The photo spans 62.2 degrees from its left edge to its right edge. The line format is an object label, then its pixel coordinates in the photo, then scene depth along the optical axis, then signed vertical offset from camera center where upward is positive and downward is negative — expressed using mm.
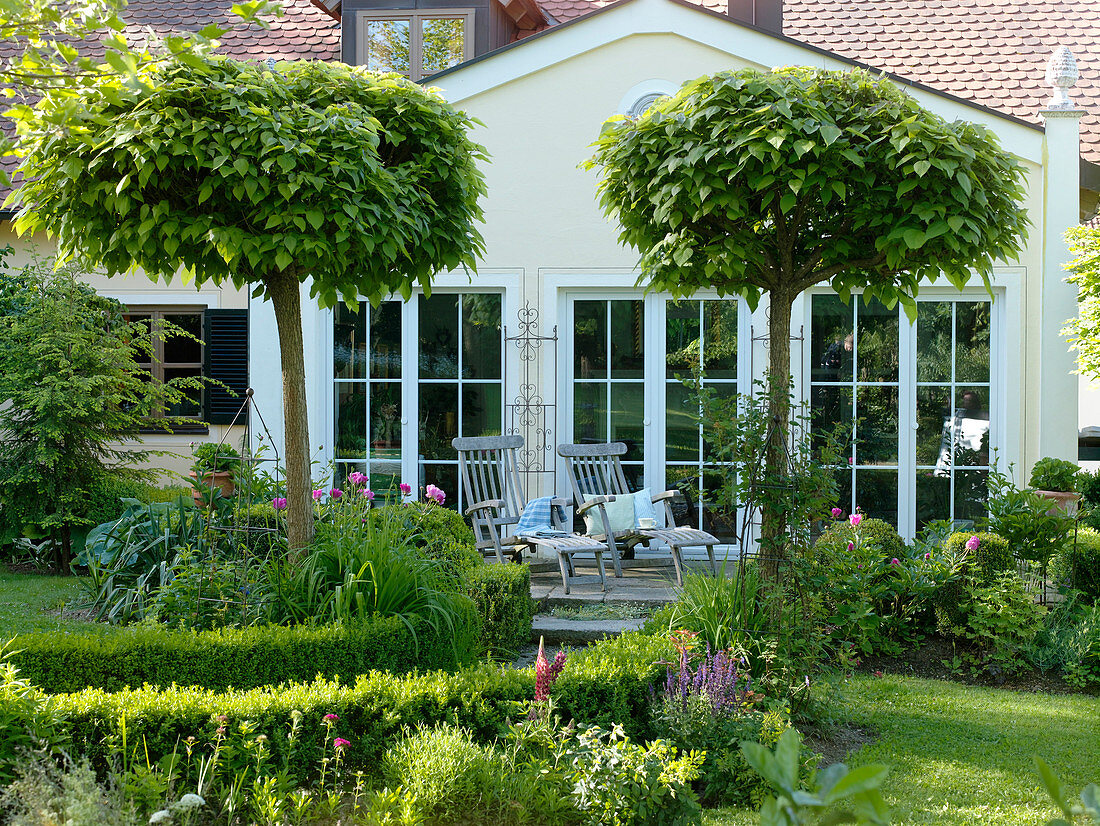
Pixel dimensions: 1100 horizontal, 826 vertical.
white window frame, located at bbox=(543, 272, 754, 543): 8148 +345
